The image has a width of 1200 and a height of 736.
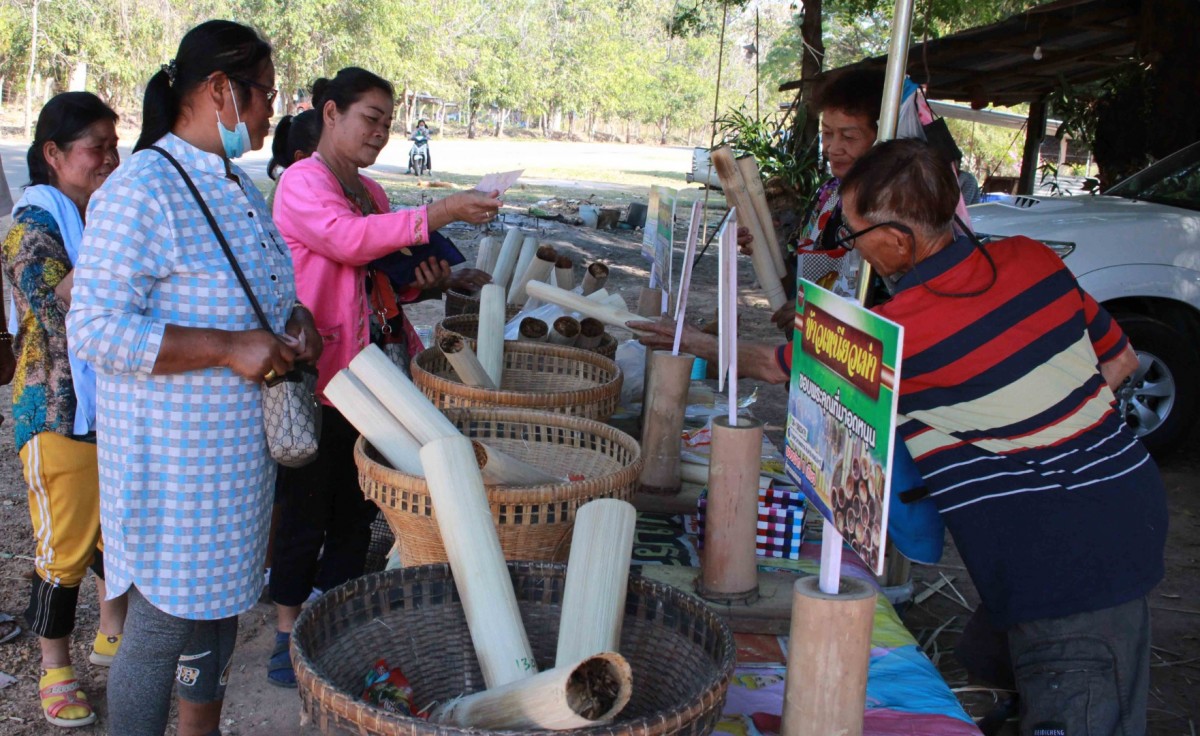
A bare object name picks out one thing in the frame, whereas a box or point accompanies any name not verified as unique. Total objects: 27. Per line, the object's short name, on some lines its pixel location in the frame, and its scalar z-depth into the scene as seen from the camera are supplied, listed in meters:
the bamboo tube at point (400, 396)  1.85
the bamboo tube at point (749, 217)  2.83
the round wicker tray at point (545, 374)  2.54
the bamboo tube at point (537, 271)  3.98
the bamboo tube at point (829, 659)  1.32
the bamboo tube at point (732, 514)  1.90
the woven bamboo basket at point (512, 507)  1.77
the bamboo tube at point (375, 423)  1.87
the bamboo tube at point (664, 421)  2.47
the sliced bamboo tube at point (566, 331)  3.19
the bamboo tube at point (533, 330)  3.23
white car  5.13
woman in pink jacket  2.61
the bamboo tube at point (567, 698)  1.21
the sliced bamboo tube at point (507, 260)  4.15
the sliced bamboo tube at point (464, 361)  2.54
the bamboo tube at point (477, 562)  1.51
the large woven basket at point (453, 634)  1.51
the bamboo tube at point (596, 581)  1.48
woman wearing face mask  1.72
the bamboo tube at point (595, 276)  3.88
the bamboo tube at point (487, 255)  4.38
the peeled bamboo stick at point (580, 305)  3.29
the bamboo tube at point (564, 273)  4.10
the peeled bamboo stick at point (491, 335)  2.86
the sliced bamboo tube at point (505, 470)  1.85
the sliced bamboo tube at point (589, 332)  3.25
